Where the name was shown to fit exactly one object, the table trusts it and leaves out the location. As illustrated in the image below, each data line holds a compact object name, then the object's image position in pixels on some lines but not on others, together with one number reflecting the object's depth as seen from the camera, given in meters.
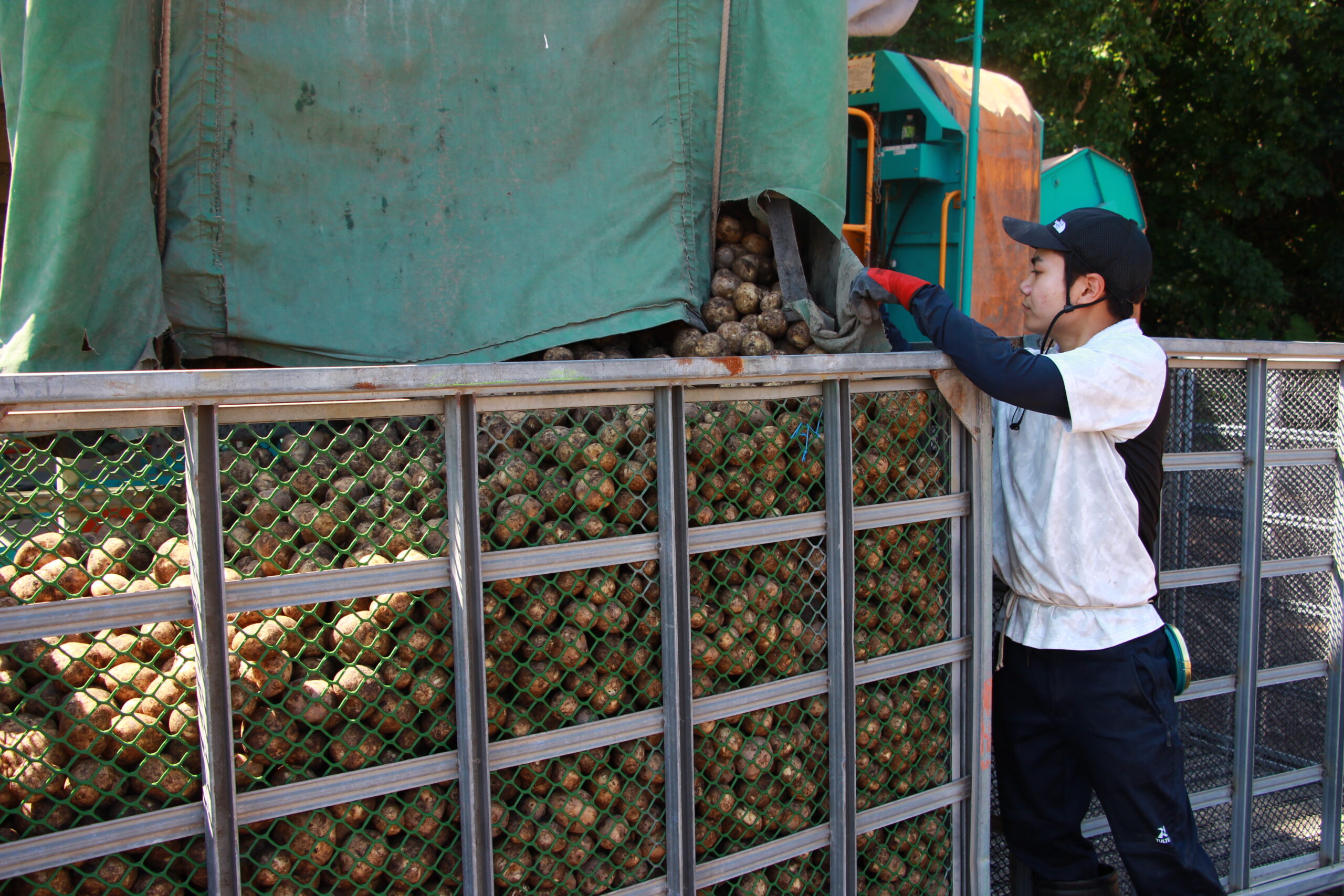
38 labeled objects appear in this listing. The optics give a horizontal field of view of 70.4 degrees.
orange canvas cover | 5.64
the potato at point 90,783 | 1.77
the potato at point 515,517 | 2.11
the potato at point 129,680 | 1.80
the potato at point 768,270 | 3.79
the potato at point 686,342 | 3.57
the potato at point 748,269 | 3.74
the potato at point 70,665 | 1.84
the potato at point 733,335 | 3.57
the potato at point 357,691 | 1.97
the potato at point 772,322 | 3.65
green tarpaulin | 2.68
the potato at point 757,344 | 3.54
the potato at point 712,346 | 3.53
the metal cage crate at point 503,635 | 1.78
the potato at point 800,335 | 3.65
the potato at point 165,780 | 1.80
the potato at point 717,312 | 3.67
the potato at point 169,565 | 1.82
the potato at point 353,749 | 1.95
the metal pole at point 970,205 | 5.46
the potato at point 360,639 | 1.98
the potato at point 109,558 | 1.84
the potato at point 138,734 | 1.80
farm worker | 2.64
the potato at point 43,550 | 1.75
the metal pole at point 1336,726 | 3.52
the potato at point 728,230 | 3.79
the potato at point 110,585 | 1.84
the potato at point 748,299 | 3.69
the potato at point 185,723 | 1.82
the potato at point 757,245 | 3.81
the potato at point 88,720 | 1.77
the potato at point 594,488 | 2.21
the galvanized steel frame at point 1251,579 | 3.19
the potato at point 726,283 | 3.71
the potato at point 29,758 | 1.74
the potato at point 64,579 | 1.74
